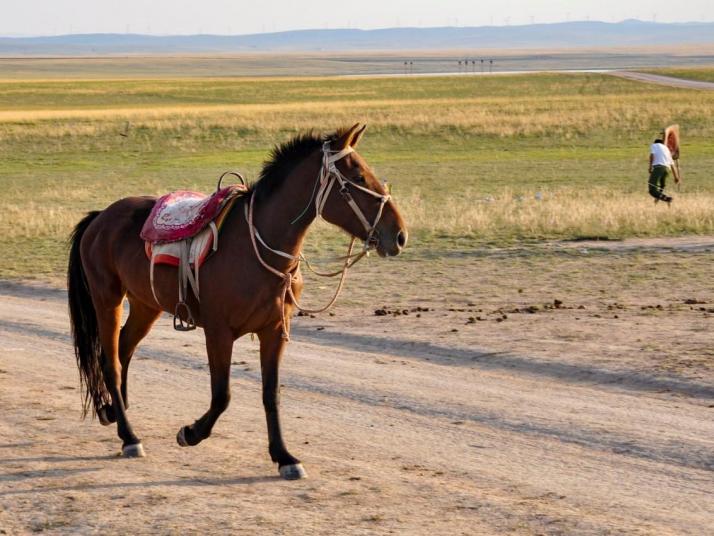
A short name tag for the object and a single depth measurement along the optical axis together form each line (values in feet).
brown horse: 43.66
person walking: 149.42
